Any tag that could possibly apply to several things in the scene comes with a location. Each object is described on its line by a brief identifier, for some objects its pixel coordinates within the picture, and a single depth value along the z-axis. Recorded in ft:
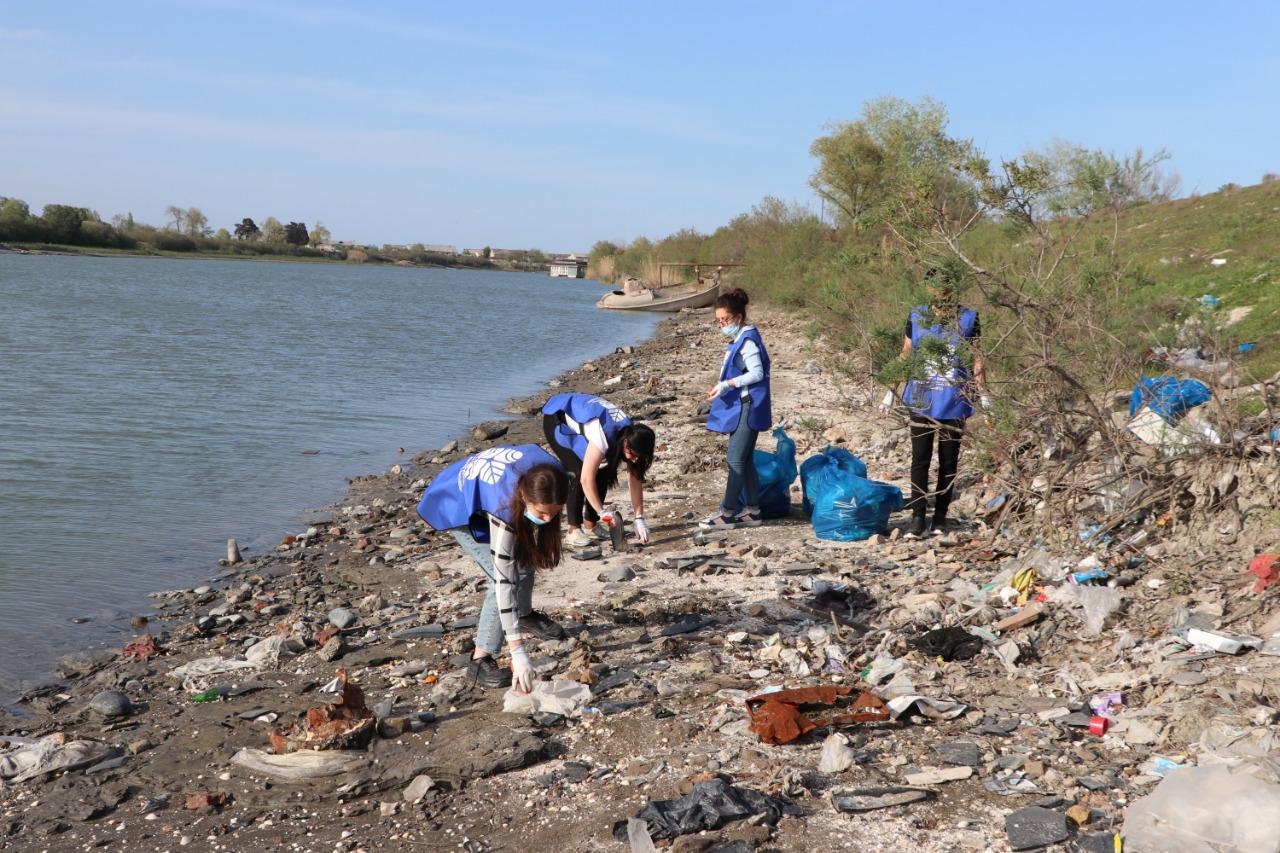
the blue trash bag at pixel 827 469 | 23.84
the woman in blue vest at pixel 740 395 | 23.77
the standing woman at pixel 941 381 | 21.65
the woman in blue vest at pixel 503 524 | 14.56
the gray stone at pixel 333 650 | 18.99
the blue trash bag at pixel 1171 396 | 19.76
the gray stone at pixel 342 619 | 20.66
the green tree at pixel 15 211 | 281.33
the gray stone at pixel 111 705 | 16.81
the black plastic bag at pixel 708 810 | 11.76
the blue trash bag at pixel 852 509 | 23.17
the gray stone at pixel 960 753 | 12.88
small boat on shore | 155.02
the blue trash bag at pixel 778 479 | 25.73
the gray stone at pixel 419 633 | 19.54
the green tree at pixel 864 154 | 128.06
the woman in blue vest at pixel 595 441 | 21.33
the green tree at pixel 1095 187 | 24.41
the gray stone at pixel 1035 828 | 11.01
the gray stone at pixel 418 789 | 13.17
